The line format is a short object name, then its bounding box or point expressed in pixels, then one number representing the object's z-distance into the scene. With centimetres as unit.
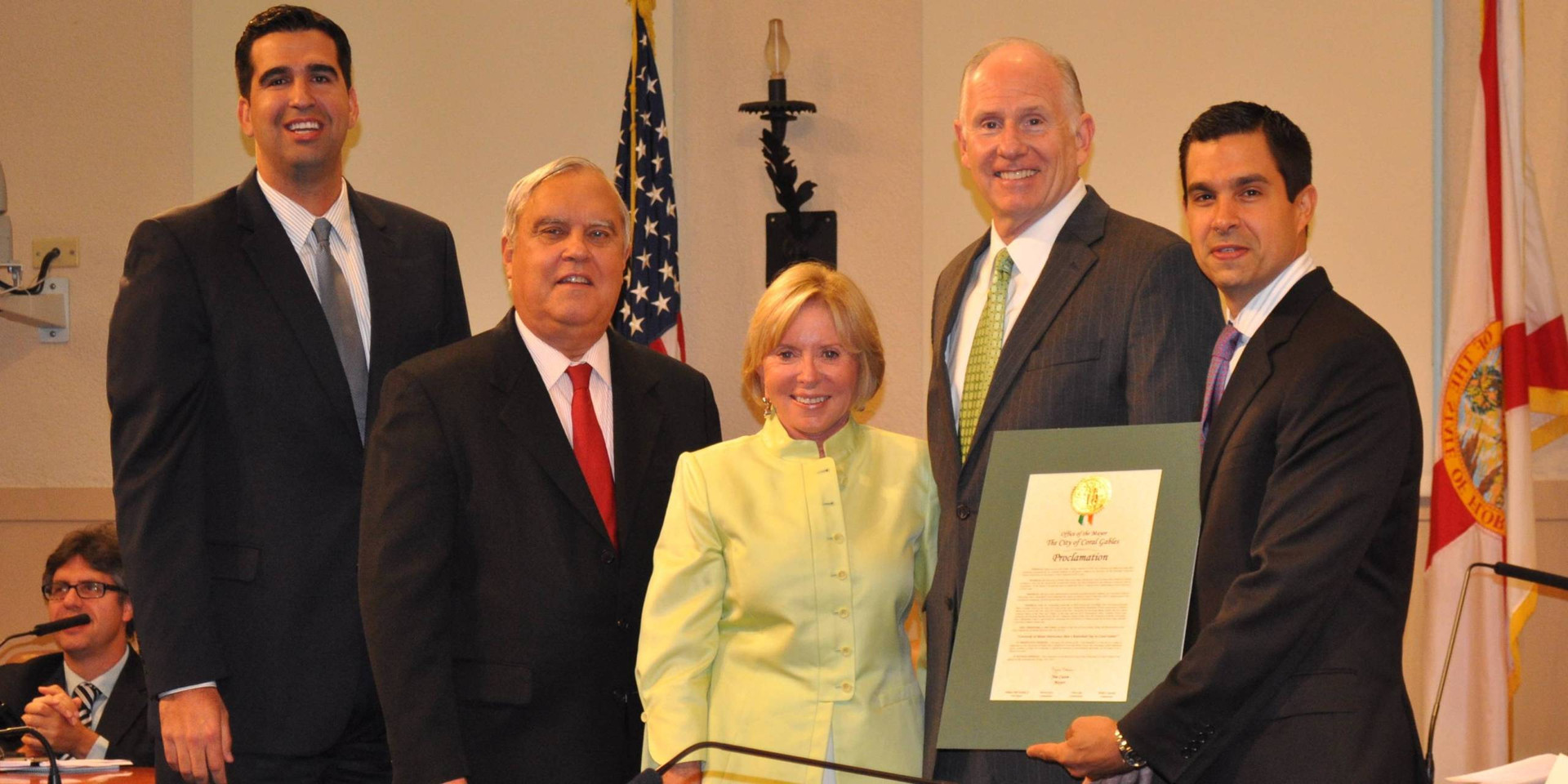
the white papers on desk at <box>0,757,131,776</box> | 394
